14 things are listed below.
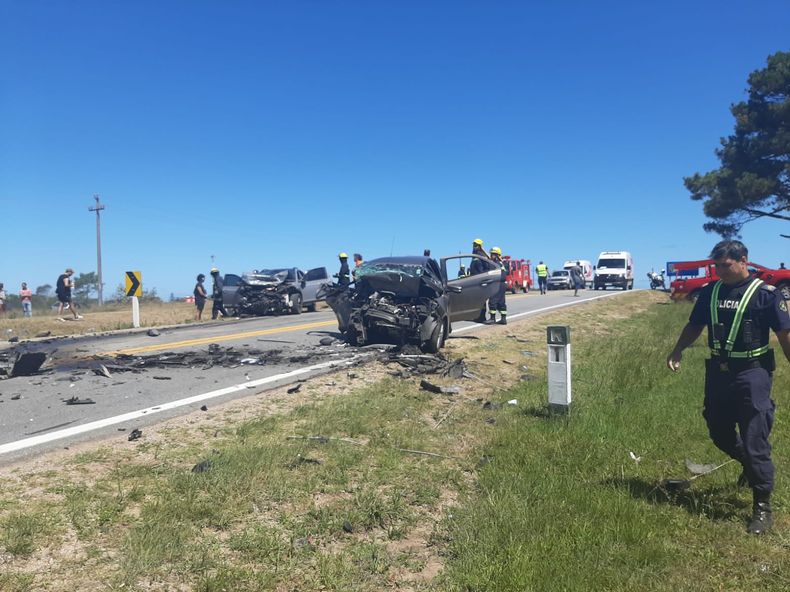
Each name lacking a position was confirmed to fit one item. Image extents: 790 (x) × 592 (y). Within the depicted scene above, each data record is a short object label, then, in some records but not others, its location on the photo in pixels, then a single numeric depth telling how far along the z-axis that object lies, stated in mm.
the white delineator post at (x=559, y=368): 6332
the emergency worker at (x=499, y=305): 14070
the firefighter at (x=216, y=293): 21922
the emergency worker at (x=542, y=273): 36406
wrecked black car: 10195
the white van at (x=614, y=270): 43750
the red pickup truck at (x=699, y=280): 23094
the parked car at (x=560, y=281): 49000
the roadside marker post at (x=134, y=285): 18727
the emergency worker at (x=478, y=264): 13480
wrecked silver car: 21406
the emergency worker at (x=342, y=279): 11197
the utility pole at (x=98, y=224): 43406
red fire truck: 40406
